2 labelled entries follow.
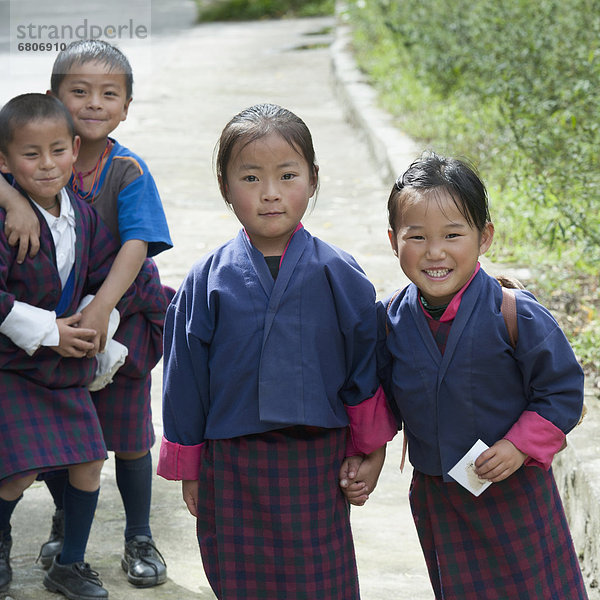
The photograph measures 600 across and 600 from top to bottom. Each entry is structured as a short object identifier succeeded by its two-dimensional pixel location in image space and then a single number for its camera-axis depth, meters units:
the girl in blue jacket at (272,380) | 4.46
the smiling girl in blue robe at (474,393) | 4.30
